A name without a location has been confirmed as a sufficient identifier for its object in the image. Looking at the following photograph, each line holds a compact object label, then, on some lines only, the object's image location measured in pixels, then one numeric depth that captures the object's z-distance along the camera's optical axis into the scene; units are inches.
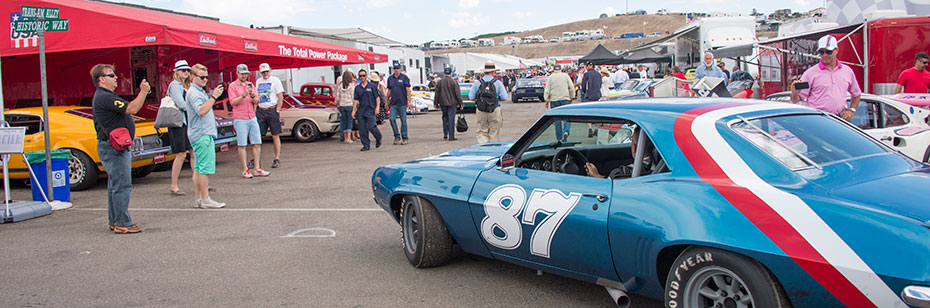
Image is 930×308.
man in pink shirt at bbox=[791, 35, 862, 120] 281.6
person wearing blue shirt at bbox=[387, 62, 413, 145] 561.6
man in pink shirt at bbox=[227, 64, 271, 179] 390.0
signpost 309.3
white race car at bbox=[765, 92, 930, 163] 287.6
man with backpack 470.0
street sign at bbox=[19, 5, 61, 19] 309.1
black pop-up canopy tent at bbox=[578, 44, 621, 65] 1142.8
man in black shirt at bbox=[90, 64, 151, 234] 251.9
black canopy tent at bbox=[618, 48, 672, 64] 1223.5
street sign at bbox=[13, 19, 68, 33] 309.7
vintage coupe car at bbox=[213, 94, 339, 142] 619.5
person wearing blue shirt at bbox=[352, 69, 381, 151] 524.7
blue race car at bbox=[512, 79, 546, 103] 1232.2
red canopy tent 416.2
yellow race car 365.4
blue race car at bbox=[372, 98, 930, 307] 108.3
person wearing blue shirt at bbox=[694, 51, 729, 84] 518.6
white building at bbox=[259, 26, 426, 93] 1010.6
